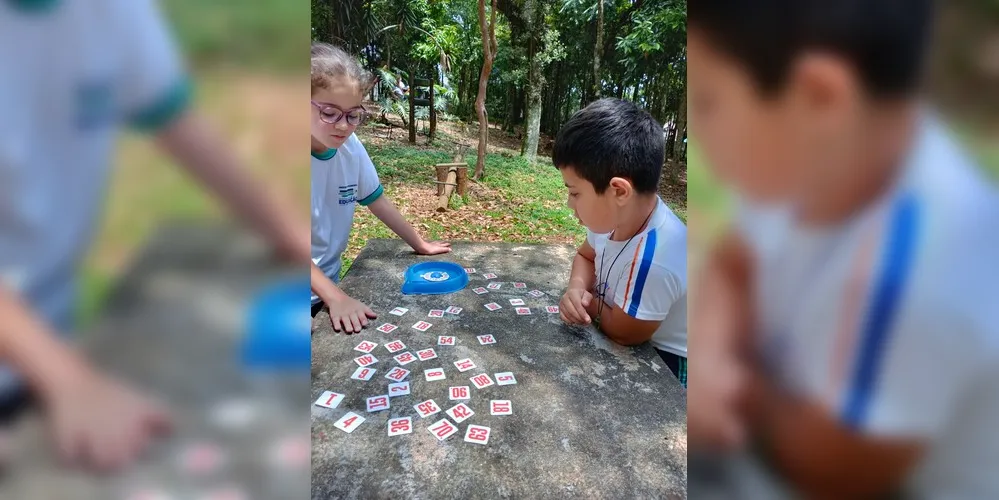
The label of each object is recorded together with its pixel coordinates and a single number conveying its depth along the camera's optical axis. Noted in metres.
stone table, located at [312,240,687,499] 0.99
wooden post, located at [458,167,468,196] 7.09
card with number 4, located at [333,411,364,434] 1.16
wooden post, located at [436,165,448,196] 6.77
